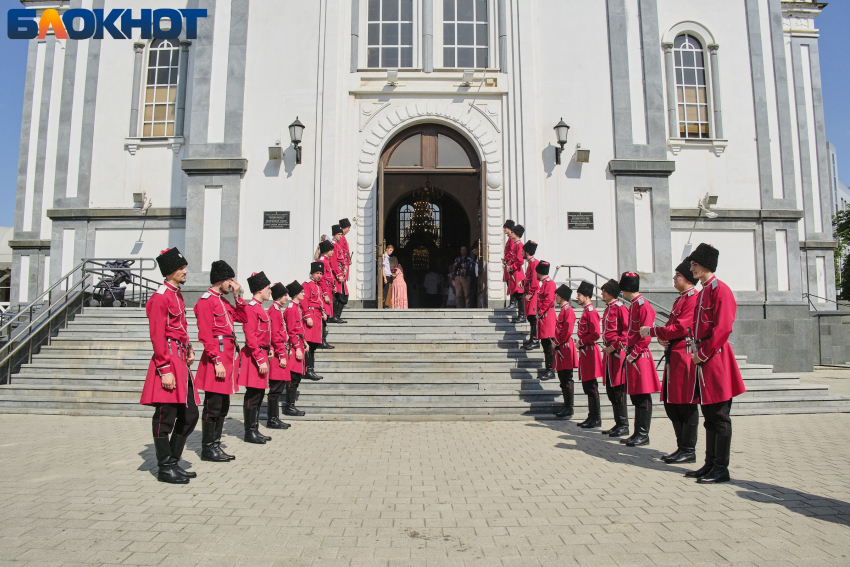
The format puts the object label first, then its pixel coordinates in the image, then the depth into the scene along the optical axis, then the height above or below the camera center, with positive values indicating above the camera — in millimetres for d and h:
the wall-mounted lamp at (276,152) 13992 +4527
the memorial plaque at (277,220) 14062 +2896
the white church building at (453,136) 14109 +5201
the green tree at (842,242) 31859 +5508
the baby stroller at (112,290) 13242 +1146
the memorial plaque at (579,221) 14156 +2881
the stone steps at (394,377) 8945 -638
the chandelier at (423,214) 23906 +5166
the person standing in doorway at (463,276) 15500 +1691
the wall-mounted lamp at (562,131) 13906 +4996
